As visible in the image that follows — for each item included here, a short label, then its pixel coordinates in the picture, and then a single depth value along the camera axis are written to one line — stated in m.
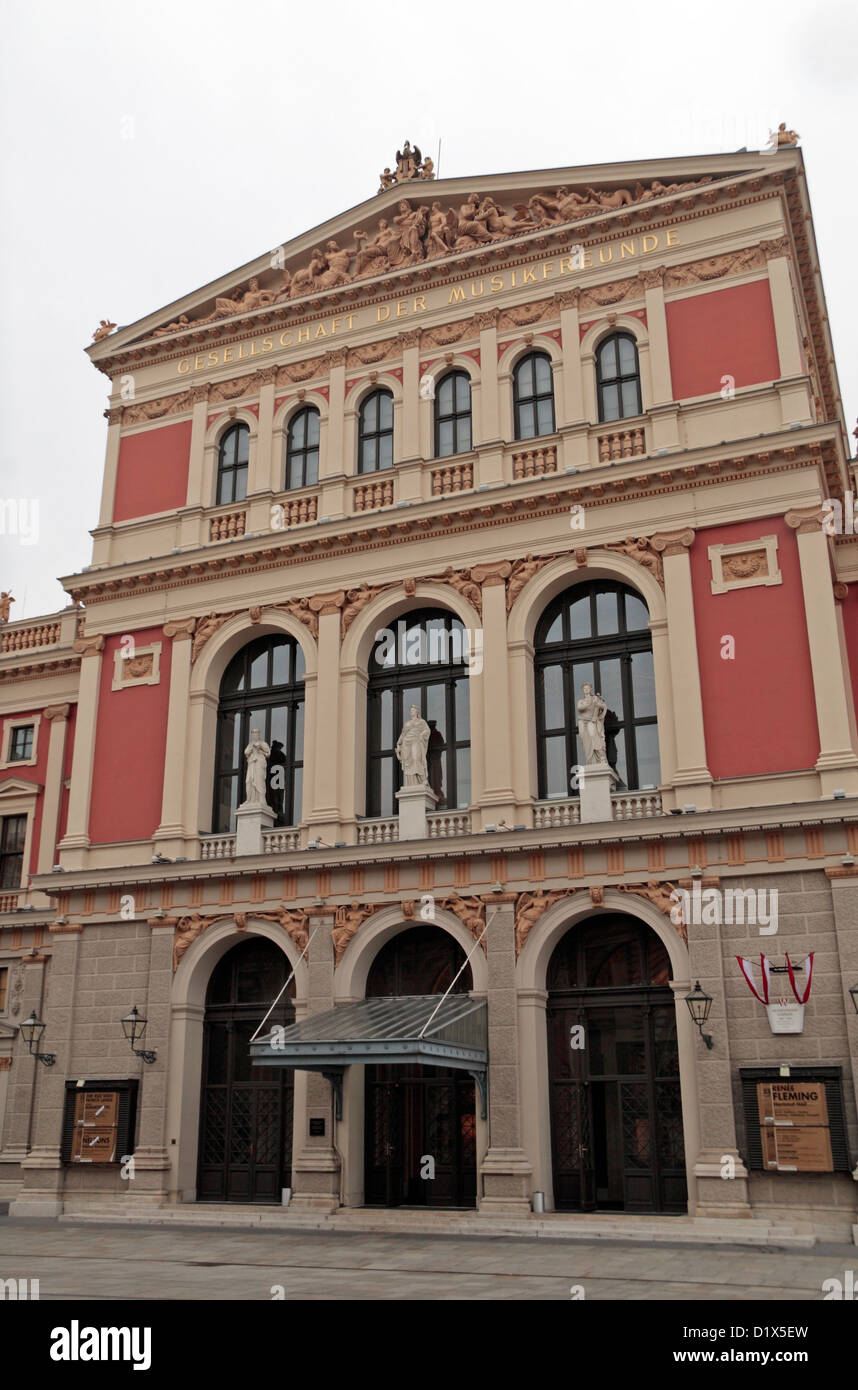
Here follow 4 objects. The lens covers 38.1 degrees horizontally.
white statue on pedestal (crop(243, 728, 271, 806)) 26.55
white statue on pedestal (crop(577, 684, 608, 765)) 23.61
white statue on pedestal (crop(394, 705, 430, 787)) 25.06
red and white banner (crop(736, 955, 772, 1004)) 20.86
